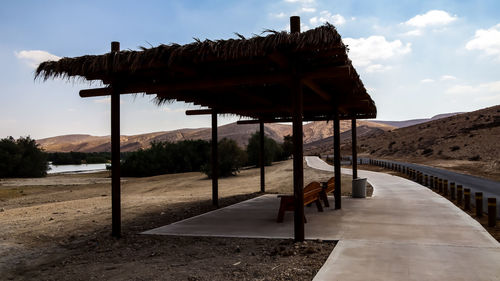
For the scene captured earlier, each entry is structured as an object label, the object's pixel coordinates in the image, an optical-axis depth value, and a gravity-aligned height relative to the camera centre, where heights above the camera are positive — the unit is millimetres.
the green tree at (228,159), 32312 -598
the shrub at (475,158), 43550 -1154
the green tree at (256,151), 42062 -5
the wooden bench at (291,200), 9195 -1165
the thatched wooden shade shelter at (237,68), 6699 +1677
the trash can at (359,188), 13836 -1345
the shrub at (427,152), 55147 -516
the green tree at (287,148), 54881 +370
